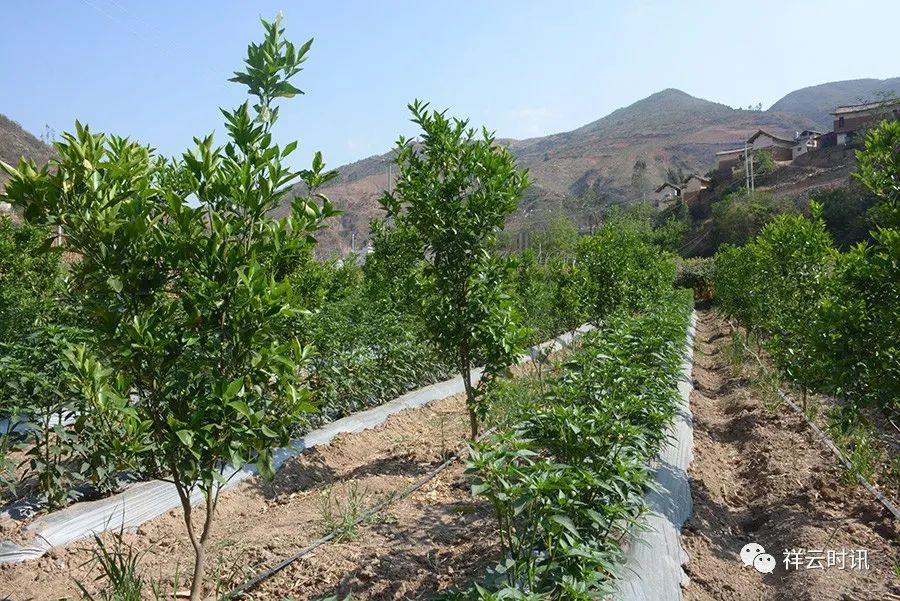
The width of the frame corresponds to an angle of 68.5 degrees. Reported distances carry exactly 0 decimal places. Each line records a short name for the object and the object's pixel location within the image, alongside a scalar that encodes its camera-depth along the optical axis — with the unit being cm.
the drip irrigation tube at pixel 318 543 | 379
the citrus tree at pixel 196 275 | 282
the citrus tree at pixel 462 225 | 632
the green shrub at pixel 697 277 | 3241
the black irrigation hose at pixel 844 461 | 514
